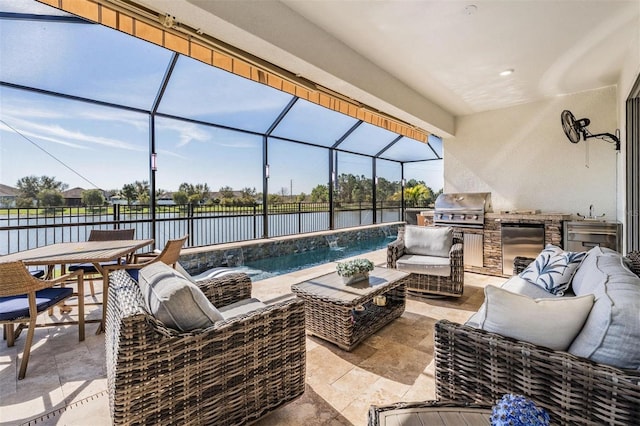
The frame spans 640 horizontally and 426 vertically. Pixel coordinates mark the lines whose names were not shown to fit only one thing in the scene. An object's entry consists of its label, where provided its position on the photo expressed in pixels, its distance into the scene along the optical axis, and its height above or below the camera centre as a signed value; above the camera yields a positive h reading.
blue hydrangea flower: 0.64 -0.46
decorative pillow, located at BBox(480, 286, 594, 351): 1.15 -0.44
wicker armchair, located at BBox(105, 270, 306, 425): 1.13 -0.70
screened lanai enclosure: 3.39 +1.45
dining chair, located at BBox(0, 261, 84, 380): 1.89 -0.64
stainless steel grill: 4.72 +0.06
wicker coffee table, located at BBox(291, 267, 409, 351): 2.23 -0.80
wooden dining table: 2.34 -0.36
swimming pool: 5.07 -0.97
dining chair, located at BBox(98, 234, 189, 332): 2.58 -0.50
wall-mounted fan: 3.83 +1.16
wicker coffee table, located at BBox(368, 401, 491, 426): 0.93 -0.67
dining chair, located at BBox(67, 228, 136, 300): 3.28 -0.27
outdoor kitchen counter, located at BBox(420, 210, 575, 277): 4.09 -0.32
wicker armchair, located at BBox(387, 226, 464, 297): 3.29 -0.81
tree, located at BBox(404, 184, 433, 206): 10.27 +0.62
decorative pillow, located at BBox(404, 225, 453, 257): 3.71 -0.37
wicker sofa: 0.91 -0.61
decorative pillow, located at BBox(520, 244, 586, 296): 2.17 -0.46
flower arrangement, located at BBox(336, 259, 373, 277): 2.54 -0.49
